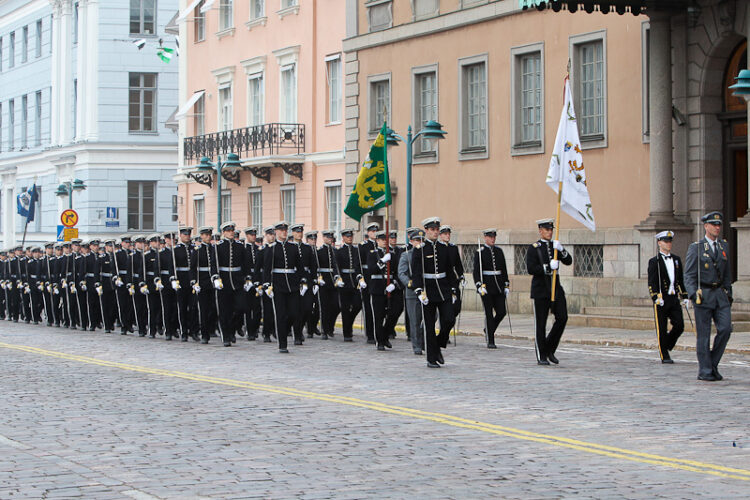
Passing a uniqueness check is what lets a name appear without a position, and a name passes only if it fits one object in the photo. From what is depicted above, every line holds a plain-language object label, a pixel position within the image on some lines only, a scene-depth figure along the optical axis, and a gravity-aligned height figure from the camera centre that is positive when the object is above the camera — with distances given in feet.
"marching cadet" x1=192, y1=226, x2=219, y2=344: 76.74 -1.21
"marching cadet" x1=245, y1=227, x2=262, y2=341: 77.82 -1.86
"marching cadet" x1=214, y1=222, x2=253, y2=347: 75.31 -0.64
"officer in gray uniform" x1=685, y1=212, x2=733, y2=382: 50.49 -1.01
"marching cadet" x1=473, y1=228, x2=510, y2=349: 69.72 -0.77
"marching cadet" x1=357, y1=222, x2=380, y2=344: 74.08 -0.91
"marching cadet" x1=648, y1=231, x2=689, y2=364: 57.41 -1.33
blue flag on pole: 177.72 +7.77
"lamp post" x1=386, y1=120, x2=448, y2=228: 89.04 +8.14
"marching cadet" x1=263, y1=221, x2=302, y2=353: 68.54 -0.59
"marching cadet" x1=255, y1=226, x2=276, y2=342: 75.87 -2.96
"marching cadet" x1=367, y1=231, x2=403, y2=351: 69.15 -1.38
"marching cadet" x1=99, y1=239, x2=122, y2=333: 94.12 -1.61
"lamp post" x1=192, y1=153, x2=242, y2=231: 118.04 +8.81
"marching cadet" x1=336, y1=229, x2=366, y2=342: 77.36 -0.95
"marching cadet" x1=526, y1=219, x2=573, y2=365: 57.72 -1.19
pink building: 127.13 +15.28
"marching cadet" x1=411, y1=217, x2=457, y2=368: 58.03 -0.59
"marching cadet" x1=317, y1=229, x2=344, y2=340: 78.69 -1.57
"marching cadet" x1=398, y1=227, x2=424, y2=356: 60.90 -1.45
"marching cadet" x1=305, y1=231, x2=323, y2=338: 78.33 -1.57
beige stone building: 82.43 +9.91
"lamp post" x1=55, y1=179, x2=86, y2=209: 162.30 +8.97
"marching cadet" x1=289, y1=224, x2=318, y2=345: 69.97 -1.23
